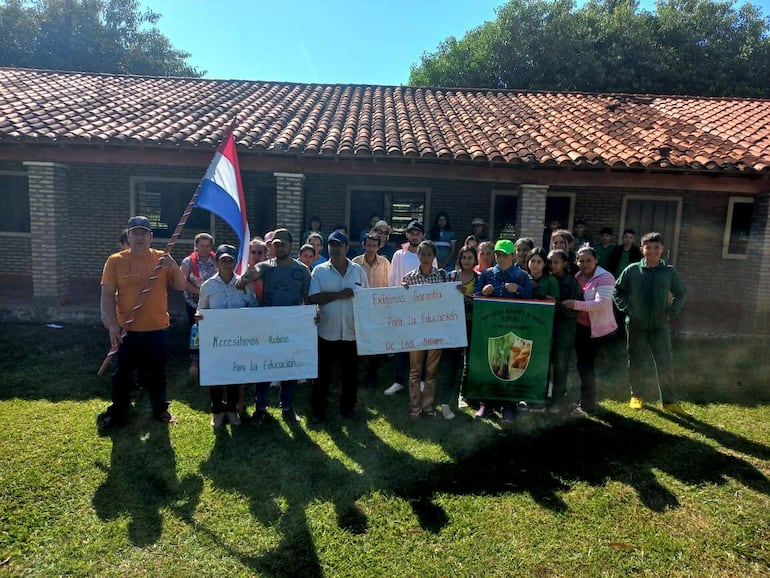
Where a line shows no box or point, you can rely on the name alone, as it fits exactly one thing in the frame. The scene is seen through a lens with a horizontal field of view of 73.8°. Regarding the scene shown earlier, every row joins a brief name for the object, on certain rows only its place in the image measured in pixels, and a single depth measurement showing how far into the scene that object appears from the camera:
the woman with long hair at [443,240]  8.11
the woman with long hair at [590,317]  4.89
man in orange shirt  4.39
